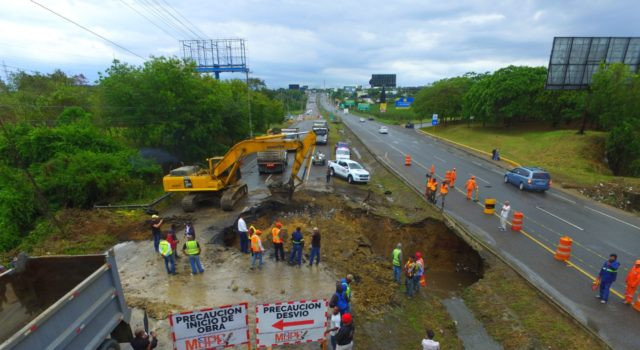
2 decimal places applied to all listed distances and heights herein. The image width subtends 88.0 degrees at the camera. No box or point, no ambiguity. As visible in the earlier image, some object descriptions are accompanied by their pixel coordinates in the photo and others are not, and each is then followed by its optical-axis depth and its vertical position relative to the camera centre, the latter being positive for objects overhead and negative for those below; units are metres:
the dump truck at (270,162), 26.98 -5.53
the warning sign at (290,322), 7.29 -4.98
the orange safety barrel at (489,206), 17.55 -5.72
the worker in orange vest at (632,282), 9.17 -4.97
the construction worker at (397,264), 10.66 -5.40
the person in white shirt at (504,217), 15.08 -5.43
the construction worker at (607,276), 9.41 -4.98
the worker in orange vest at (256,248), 11.02 -5.09
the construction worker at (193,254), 10.56 -5.15
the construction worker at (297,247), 11.22 -5.18
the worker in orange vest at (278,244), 11.41 -5.18
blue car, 21.88 -5.38
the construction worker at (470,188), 19.91 -5.39
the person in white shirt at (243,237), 12.23 -5.29
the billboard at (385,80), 191.12 +7.87
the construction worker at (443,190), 17.92 -5.01
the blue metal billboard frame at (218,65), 53.00 +4.18
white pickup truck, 23.61 -5.53
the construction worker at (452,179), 22.59 -5.59
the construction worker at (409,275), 10.16 -5.40
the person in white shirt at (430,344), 6.75 -4.96
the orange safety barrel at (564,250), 12.24 -5.54
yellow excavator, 16.95 -4.35
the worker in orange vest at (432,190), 18.91 -5.26
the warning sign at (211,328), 6.84 -4.86
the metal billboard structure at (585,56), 32.44 +4.05
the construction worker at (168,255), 10.54 -5.16
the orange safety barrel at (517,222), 15.13 -5.61
